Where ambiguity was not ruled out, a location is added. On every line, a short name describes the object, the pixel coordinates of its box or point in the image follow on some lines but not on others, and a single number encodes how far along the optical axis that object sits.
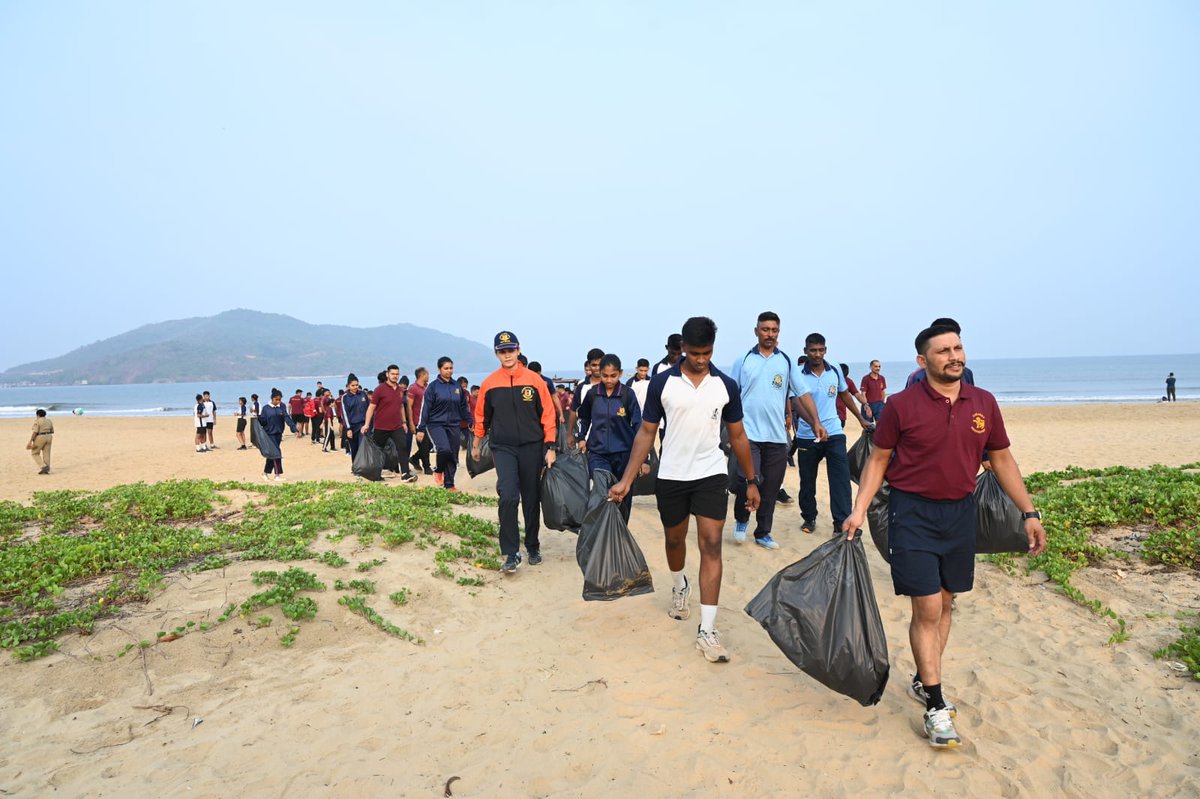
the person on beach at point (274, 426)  12.84
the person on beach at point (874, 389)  13.99
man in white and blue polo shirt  4.12
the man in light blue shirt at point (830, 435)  6.70
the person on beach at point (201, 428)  19.89
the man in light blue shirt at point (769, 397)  6.34
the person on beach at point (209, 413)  20.00
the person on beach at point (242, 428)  20.69
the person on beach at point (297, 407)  22.17
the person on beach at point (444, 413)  9.35
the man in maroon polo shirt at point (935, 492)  3.18
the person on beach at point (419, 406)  11.83
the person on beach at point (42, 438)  14.40
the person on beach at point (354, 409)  13.09
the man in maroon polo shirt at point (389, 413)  10.54
